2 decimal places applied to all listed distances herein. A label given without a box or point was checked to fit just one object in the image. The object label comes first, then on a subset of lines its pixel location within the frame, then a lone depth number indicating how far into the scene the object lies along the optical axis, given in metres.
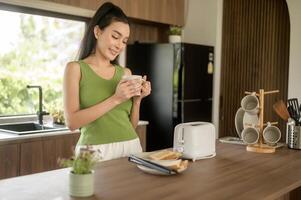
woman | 1.59
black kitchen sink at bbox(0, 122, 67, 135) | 3.09
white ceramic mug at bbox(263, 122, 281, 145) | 2.19
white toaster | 1.78
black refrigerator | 3.81
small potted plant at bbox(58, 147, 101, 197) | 1.19
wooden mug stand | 2.10
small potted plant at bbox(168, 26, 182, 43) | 4.10
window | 3.33
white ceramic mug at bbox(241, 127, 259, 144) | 2.19
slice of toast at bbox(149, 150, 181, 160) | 1.61
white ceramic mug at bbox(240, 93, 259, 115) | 2.18
